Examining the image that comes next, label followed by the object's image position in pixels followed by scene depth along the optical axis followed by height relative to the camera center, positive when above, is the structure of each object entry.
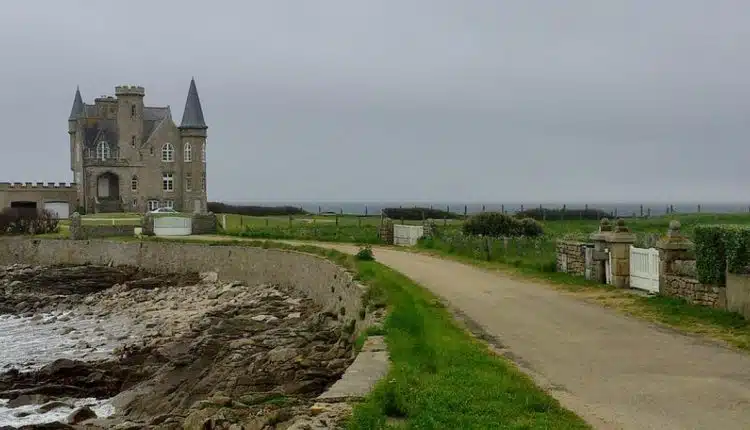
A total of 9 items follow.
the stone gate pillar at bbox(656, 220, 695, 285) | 17.58 -1.07
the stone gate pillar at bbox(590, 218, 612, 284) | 20.48 -1.33
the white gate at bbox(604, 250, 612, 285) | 20.27 -1.70
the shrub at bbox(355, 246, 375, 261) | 27.08 -1.77
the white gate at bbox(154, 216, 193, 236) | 44.91 -1.30
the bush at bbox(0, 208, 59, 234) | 47.88 -1.17
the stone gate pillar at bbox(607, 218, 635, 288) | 19.83 -1.37
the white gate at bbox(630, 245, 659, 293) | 18.41 -1.57
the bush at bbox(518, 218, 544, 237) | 36.72 -1.29
